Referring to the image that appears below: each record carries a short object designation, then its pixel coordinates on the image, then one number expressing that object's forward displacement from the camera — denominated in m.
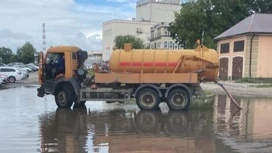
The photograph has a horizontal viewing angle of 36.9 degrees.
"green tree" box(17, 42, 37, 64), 117.88
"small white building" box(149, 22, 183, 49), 115.60
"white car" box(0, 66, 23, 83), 42.78
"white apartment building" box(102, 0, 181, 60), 132.38
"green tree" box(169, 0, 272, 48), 61.69
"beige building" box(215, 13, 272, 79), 43.94
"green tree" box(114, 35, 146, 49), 90.37
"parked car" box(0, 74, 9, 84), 38.95
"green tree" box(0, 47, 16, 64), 110.44
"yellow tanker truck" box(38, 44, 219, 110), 18.00
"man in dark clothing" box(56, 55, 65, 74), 18.97
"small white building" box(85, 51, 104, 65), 141.00
